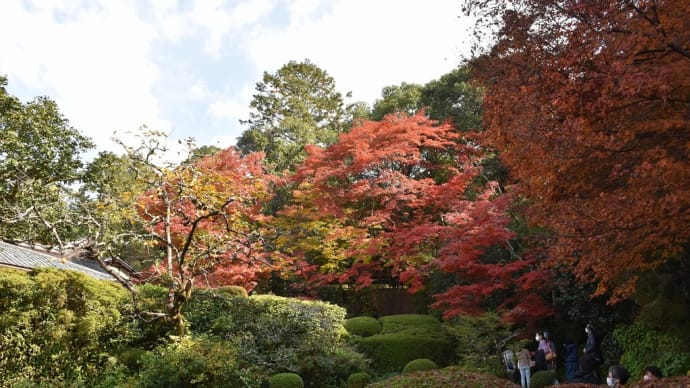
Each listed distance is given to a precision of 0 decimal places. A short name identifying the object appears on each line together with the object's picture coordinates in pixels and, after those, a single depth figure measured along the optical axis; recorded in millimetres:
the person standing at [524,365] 9969
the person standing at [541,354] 10250
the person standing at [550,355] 10414
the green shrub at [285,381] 9633
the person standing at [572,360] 9961
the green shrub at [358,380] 10414
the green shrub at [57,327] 8266
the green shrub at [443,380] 6406
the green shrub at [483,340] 10883
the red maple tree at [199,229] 9680
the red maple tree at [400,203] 12648
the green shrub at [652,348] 8711
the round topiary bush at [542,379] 9797
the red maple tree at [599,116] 4996
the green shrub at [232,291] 11836
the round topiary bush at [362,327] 13469
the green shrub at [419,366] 10906
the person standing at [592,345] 9633
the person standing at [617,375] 6320
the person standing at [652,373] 6230
